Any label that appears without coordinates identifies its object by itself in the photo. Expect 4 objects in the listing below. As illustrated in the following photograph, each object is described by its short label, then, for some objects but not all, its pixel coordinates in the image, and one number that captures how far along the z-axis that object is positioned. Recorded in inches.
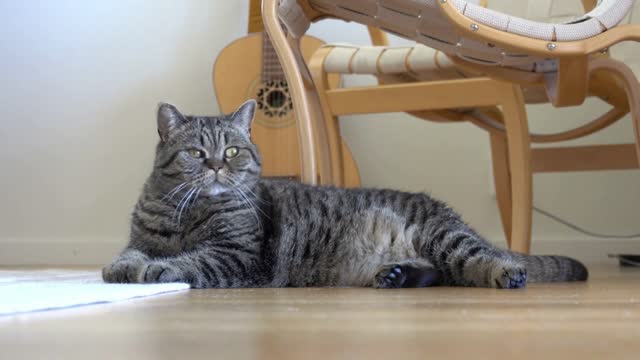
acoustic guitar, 107.6
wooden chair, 72.9
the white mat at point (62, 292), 55.4
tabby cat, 69.8
